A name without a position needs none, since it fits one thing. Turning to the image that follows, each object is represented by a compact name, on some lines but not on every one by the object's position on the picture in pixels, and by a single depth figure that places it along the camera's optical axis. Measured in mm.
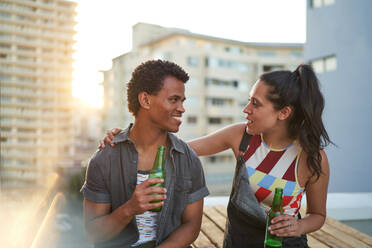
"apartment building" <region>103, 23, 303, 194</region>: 45281
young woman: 1905
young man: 1786
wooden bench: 2572
